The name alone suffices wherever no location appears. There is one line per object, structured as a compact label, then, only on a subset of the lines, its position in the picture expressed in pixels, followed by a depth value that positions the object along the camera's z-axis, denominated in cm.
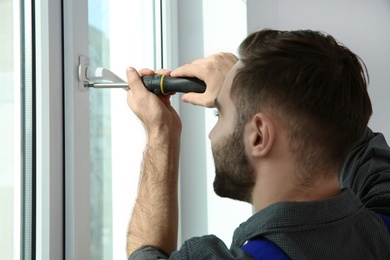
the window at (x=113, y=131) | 116
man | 70
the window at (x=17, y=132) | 88
